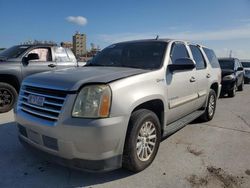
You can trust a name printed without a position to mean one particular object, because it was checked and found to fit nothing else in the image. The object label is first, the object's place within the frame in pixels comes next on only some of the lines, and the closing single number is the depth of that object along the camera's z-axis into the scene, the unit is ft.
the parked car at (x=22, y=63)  15.99
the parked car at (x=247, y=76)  42.77
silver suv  6.76
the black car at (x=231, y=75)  24.67
